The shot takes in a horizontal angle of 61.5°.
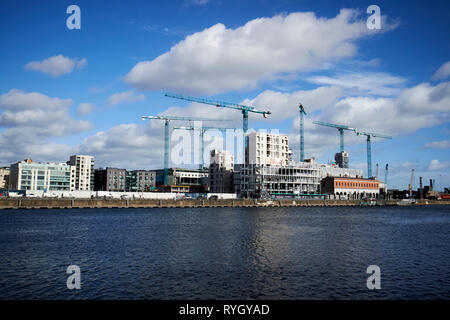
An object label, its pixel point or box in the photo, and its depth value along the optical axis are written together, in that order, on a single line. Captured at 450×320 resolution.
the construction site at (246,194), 156.62
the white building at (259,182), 196.25
